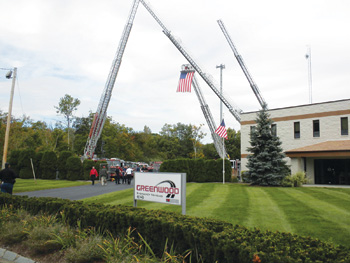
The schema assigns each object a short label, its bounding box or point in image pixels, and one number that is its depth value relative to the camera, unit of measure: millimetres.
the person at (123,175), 27972
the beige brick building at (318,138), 27422
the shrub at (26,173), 33531
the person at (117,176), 27031
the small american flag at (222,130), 24605
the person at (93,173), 25781
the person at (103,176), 25609
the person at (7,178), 11812
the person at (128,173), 27189
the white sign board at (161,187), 7648
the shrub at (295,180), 23828
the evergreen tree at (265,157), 24444
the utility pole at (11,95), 22528
